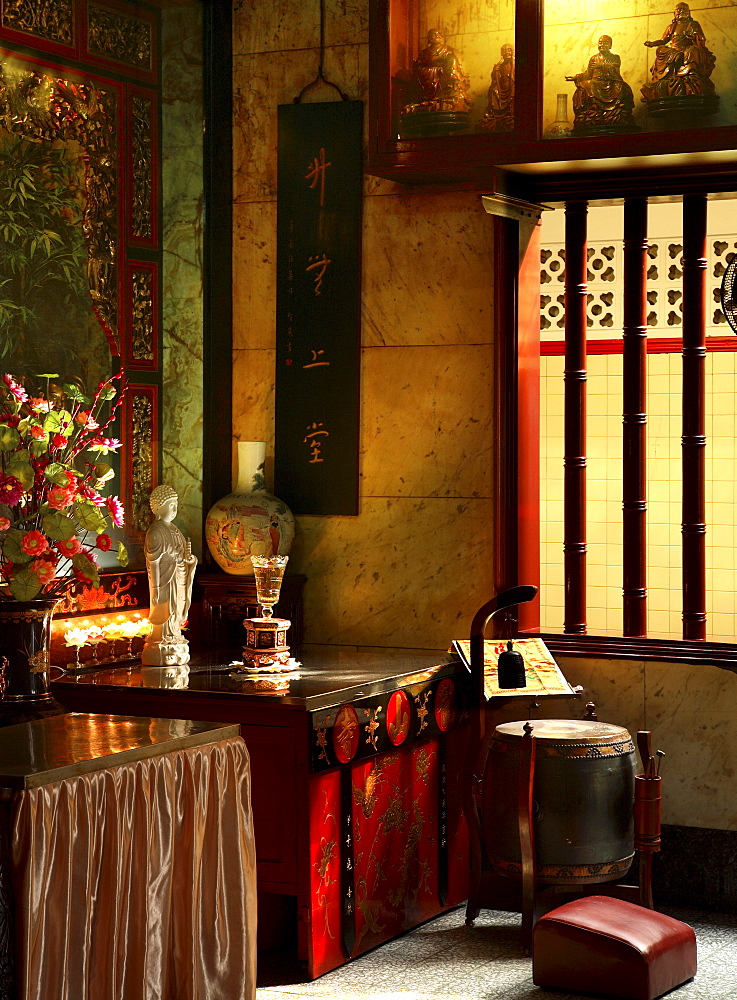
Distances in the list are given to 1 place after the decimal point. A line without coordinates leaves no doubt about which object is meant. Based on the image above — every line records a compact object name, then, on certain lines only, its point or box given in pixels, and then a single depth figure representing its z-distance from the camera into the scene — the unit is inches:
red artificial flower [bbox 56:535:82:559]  165.3
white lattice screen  300.4
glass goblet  206.7
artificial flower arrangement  163.0
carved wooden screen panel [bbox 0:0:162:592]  206.4
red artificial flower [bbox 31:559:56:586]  162.7
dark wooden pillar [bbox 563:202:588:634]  225.0
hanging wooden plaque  237.5
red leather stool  172.7
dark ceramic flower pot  161.3
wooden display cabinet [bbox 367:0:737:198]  200.2
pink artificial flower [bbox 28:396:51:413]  167.2
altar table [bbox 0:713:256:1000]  126.1
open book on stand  204.8
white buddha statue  207.5
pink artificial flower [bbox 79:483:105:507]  167.9
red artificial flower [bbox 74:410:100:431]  170.2
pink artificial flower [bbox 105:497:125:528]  175.3
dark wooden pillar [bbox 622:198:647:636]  220.8
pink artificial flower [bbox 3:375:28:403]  168.7
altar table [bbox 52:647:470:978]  183.5
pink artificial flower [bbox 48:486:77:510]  164.6
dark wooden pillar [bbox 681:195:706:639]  218.1
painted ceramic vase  231.8
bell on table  205.9
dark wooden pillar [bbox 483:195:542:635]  224.2
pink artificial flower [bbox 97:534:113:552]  171.8
